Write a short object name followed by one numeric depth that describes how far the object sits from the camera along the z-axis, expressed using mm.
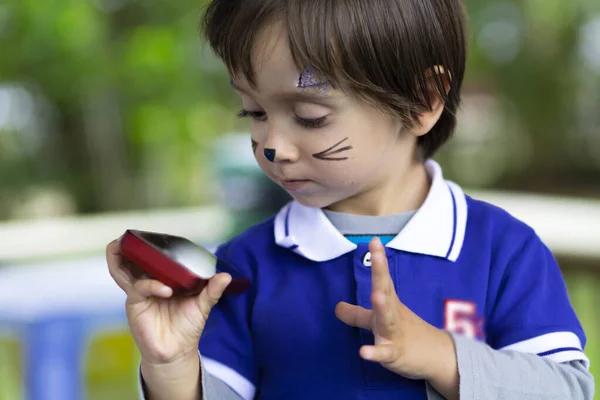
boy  907
